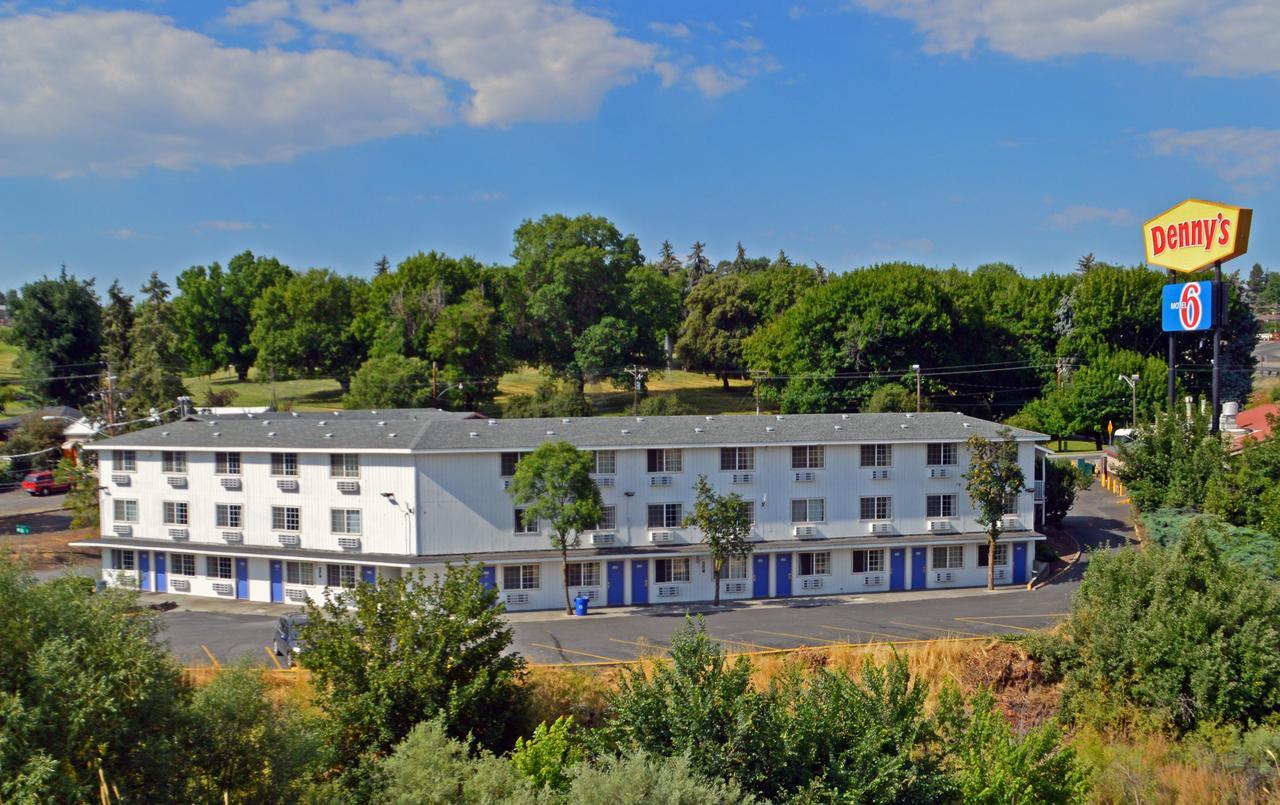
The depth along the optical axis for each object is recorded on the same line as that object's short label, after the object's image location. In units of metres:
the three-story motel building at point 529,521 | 42.75
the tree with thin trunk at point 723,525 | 42.03
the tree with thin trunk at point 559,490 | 40.62
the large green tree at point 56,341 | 88.19
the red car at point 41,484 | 65.75
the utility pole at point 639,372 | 86.78
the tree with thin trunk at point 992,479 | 44.53
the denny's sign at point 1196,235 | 47.34
